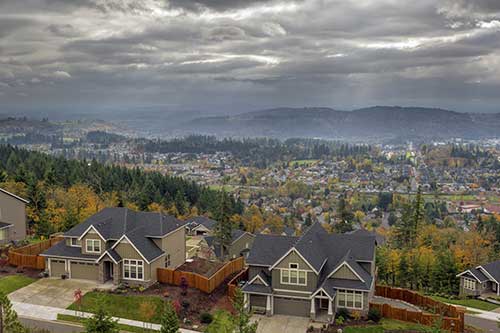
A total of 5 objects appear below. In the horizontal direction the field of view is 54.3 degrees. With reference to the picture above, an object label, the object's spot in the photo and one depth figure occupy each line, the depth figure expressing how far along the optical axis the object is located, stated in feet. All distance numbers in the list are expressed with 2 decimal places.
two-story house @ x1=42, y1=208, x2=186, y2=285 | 139.23
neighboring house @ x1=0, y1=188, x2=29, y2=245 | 176.96
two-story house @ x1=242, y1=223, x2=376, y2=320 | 126.31
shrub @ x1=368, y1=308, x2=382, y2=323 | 122.93
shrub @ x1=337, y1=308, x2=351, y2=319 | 125.29
